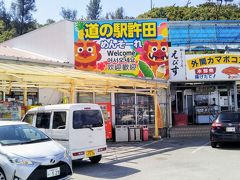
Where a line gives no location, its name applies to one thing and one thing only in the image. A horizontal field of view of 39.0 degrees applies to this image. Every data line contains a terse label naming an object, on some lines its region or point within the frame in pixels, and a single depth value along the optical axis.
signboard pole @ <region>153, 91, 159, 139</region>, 18.95
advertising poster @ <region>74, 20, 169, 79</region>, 20.52
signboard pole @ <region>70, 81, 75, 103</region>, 13.23
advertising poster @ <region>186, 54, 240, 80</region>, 20.78
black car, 13.96
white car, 7.17
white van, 10.37
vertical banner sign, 20.73
